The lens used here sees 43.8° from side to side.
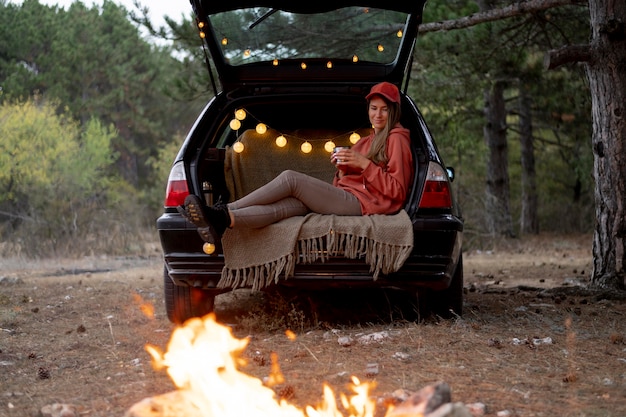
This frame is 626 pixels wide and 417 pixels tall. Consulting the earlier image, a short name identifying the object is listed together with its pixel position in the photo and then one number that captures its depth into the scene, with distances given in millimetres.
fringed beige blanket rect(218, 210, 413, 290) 4469
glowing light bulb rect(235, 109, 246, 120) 5523
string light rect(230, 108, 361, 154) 5559
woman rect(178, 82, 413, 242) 4680
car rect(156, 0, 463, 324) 4539
